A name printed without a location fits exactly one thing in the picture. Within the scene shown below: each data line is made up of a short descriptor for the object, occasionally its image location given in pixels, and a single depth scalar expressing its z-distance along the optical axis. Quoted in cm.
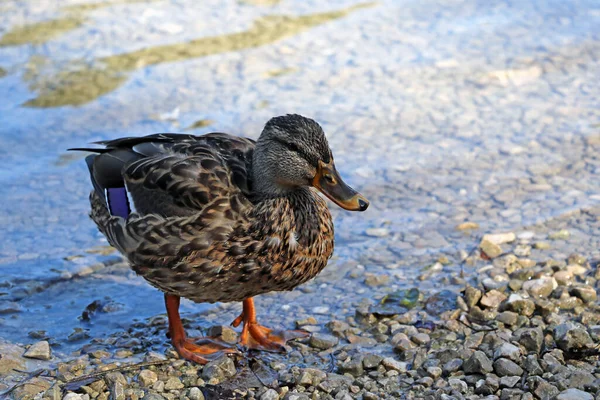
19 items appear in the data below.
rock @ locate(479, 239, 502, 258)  545
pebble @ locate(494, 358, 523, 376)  401
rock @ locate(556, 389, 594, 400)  368
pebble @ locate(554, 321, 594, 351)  418
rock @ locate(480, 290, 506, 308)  473
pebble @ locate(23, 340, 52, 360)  441
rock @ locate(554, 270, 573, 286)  499
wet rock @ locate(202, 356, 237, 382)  424
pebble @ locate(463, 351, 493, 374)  405
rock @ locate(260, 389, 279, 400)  401
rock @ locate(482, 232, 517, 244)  561
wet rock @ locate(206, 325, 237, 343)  473
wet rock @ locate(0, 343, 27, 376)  426
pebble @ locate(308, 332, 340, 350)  455
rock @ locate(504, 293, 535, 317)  465
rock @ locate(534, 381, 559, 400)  377
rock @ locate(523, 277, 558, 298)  483
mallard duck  414
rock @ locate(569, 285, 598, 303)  473
